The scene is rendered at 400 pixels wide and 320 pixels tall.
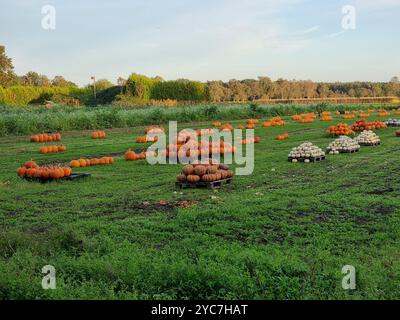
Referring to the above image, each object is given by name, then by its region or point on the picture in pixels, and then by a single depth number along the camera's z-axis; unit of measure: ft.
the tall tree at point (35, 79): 341.00
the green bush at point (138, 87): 204.23
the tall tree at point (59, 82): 347.15
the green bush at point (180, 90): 215.51
